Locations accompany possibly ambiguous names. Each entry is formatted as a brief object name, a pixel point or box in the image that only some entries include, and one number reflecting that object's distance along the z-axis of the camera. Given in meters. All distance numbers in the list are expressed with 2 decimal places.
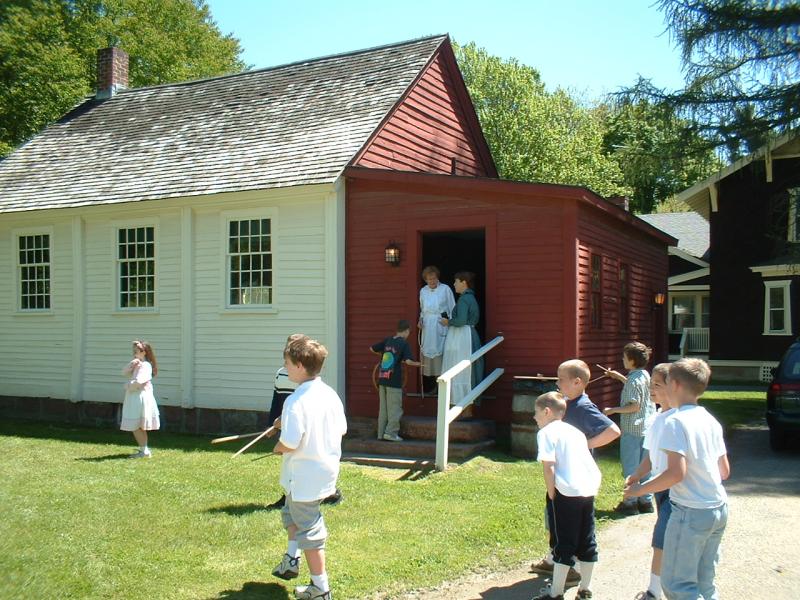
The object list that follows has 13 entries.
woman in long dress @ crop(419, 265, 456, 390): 11.62
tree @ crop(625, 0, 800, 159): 16.42
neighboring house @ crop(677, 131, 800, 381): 24.94
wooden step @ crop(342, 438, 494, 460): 10.47
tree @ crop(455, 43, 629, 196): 39.53
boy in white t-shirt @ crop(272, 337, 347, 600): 5.19
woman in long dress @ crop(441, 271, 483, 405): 11.07
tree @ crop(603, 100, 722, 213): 16.94
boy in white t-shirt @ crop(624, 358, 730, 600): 4.32
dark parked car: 11.16
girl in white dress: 11.05
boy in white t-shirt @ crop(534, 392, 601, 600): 5.17
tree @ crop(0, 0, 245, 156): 28.66
